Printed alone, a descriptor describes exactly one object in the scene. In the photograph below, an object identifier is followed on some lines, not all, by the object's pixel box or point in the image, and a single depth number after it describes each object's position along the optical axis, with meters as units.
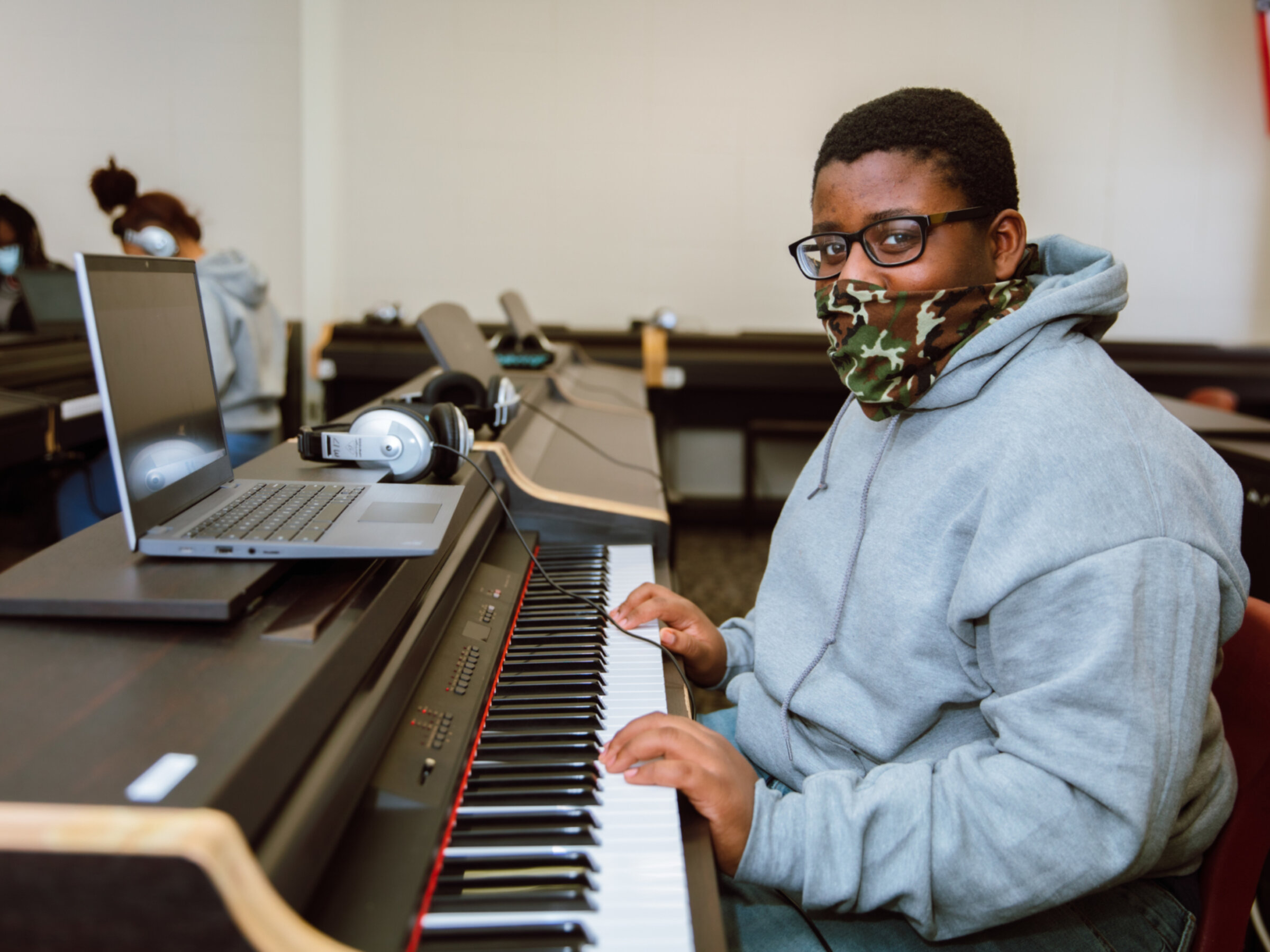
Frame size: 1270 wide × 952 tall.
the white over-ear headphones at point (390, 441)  1.21
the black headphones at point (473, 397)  1.65
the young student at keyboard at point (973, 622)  0.68
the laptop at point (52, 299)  2.16
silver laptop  0.75
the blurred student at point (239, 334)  2.61
